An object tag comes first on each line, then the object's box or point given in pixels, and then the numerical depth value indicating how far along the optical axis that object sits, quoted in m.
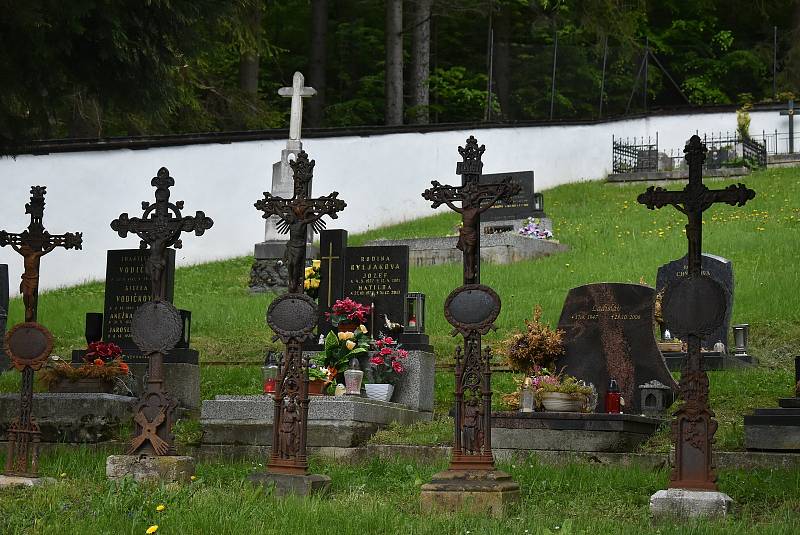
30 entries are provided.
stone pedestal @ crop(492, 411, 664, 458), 11.60
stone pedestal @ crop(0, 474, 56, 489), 9.77
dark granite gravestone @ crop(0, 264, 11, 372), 16.78
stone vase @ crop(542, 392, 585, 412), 12.13
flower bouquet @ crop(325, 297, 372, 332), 14.23
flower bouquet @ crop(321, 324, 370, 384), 13.55
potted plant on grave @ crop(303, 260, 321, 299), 15.53
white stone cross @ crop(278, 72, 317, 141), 24.00
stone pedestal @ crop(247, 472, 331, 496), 9.41
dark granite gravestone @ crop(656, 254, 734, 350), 16.70
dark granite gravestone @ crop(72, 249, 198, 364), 15.59
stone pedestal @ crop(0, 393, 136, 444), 12.86
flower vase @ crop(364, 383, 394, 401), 13.53
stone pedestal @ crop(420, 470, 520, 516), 8.76
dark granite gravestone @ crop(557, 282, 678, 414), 13.62
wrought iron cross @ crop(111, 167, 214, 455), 10.14
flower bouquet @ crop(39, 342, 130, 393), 13.51
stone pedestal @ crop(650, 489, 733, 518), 8.40
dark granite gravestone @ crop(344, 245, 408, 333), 14.81
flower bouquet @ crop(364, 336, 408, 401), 13.57
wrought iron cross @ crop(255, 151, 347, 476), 9.74
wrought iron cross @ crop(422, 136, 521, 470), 9.26
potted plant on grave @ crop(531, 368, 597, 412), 12.14
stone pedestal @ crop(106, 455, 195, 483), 9.89
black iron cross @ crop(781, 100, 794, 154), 35.38
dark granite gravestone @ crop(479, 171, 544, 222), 27.02
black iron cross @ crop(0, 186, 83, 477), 10.12
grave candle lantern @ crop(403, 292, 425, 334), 14.74
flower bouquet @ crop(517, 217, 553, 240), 25.48
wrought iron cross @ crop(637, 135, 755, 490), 8.69
